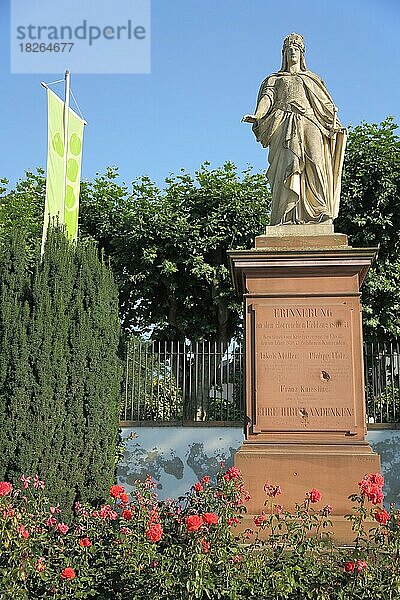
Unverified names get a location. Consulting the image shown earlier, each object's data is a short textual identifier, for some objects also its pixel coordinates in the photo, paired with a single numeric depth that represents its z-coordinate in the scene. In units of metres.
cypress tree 8.30
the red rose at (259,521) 5.52
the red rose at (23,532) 5.18
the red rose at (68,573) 4.90
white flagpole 13.39
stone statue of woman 8.06
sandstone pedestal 6.96
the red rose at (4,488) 5.59
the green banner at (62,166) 12.85
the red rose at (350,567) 4.82
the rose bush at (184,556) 4.79
